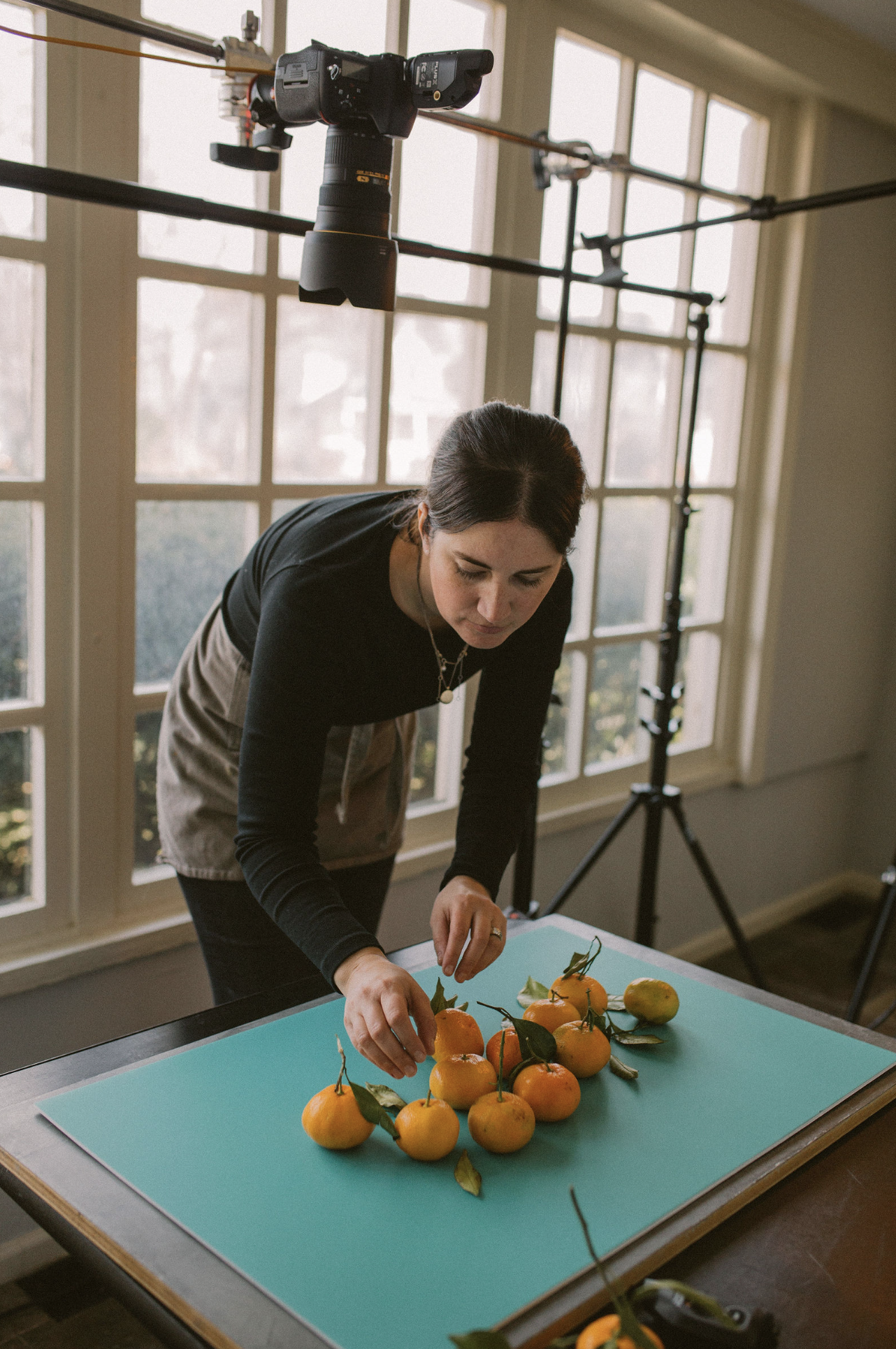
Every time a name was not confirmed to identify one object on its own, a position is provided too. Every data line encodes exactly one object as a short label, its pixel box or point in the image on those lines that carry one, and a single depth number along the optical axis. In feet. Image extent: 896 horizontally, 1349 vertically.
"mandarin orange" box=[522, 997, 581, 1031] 4.25
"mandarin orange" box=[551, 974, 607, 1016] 4.45
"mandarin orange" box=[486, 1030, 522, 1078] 4.07
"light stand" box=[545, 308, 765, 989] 8.50
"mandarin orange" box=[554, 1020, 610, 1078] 4.06
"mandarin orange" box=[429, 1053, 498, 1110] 3.83
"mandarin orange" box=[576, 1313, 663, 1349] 2.71
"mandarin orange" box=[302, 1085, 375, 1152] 3.56
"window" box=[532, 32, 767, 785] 9.22
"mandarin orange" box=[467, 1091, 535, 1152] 3.63
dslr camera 4.01
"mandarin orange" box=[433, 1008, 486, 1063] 4.07
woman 4.18
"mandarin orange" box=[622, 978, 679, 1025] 4.49
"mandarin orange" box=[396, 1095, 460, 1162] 3.53
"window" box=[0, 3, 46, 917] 5.85
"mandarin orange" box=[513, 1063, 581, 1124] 3.81
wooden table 2.98
